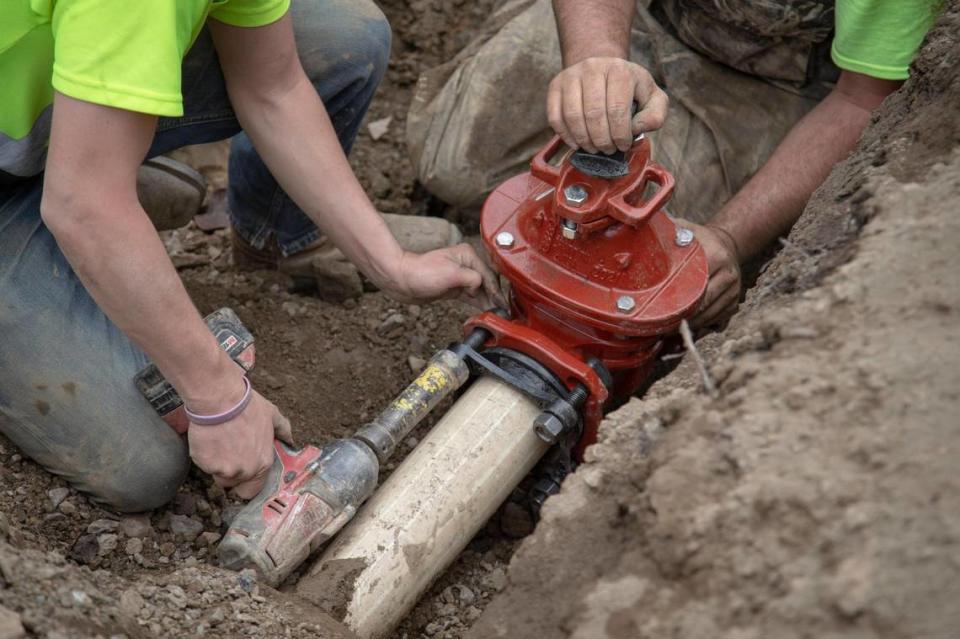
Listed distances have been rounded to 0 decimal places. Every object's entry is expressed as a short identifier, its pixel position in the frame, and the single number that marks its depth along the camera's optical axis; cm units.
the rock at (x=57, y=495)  208
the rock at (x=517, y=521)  226
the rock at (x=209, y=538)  211
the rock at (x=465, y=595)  213
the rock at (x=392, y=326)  279
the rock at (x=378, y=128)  343
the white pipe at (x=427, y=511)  184
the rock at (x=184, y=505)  221
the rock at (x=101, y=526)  206
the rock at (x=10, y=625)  128
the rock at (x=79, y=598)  146
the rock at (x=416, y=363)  267
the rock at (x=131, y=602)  158
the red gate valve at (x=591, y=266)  194
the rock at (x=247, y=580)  177
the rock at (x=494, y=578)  212
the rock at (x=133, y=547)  204
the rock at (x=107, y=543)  202
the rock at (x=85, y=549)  199
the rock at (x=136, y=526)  210
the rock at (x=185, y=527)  214
